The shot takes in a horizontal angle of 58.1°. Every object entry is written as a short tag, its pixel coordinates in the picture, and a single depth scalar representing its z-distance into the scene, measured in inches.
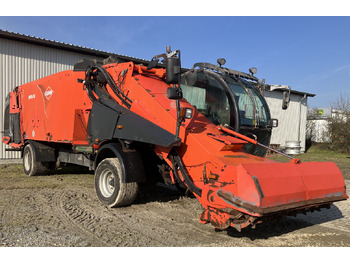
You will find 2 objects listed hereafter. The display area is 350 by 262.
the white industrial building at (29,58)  479.8
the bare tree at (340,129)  935.7
